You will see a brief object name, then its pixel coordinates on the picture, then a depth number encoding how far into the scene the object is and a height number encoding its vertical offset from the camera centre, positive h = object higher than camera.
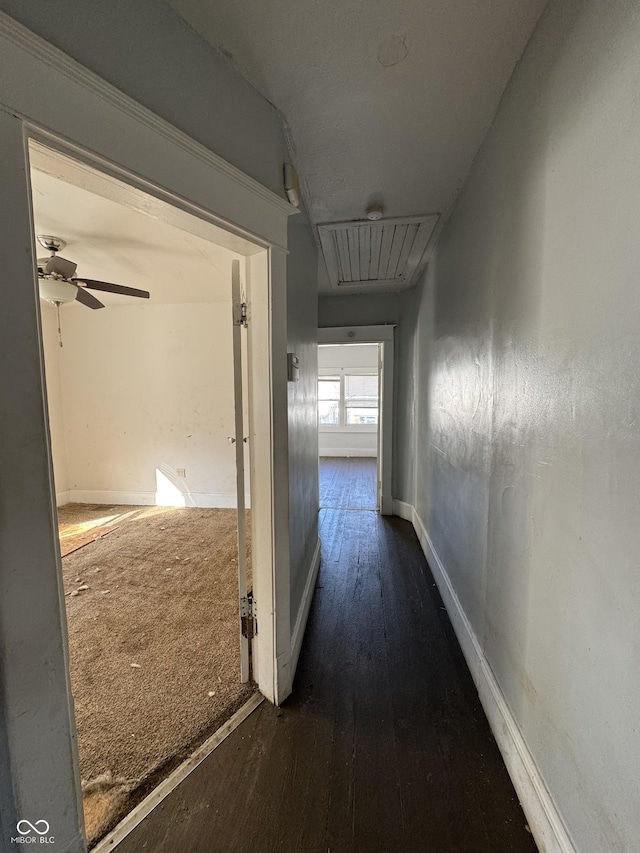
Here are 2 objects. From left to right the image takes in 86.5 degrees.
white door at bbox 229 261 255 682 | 1.42 -0.34
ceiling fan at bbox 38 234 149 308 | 2.38 +0.88
